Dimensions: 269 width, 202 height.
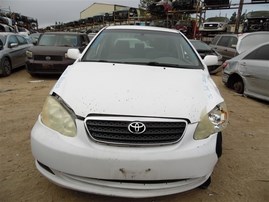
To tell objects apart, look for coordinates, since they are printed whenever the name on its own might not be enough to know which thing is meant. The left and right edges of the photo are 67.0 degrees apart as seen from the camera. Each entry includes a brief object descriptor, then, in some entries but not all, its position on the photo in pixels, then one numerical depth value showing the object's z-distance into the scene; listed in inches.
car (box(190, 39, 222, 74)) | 304.6
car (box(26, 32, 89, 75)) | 249.0
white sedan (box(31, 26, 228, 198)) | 61.1
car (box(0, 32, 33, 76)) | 258.9
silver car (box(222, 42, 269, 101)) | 176.0
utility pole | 497.2
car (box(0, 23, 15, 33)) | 393.3
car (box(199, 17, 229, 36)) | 551.0
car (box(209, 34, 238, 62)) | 321.0
